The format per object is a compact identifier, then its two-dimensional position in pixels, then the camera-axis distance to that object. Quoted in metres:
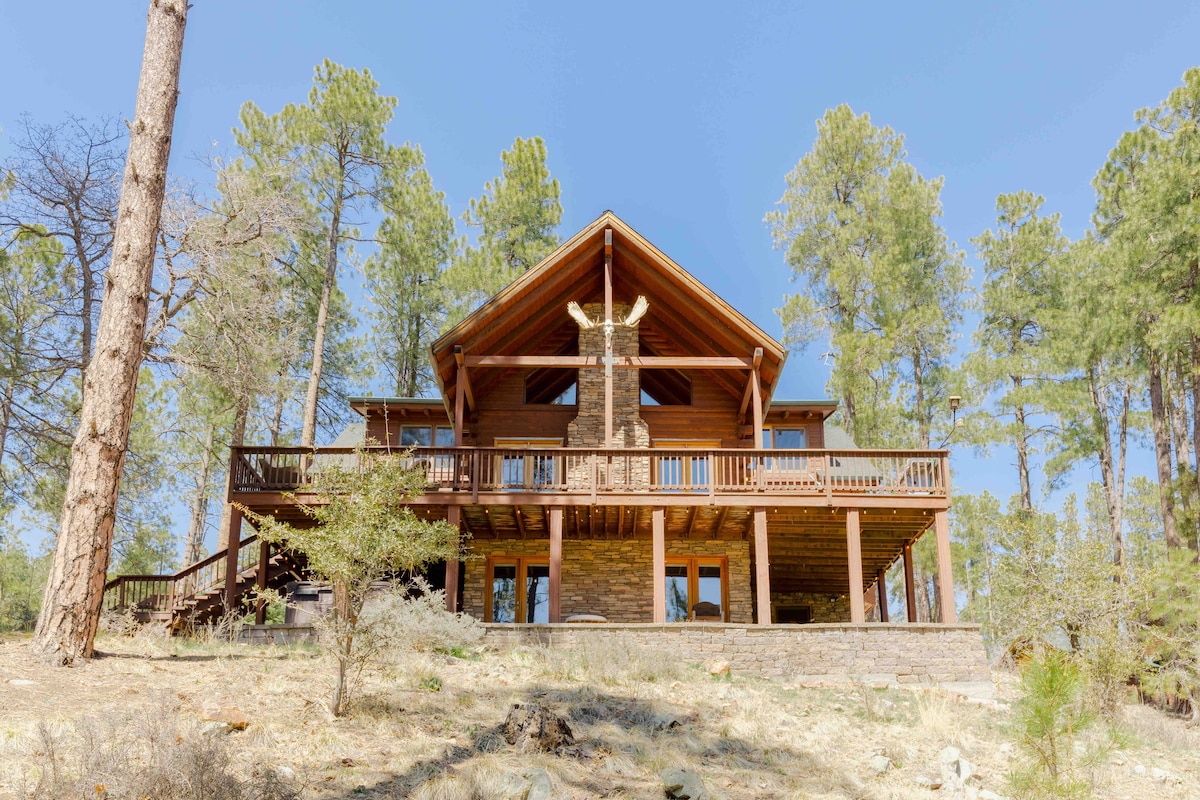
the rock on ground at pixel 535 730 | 8.49
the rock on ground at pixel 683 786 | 7.79
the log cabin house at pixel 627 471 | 16.28
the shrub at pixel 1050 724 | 7.71
